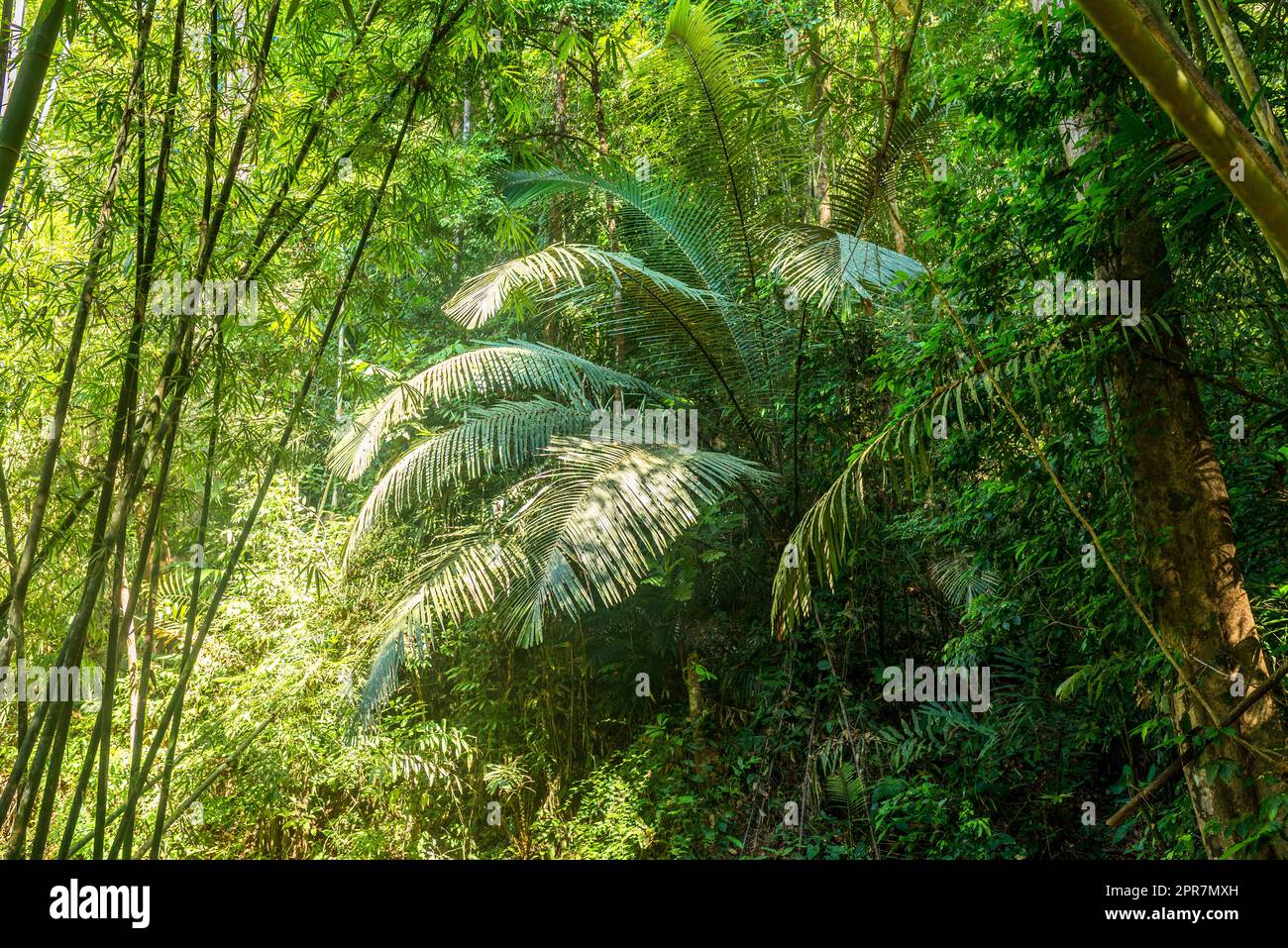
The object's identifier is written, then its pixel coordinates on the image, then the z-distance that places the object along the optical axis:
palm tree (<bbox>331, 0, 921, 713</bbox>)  4.53
